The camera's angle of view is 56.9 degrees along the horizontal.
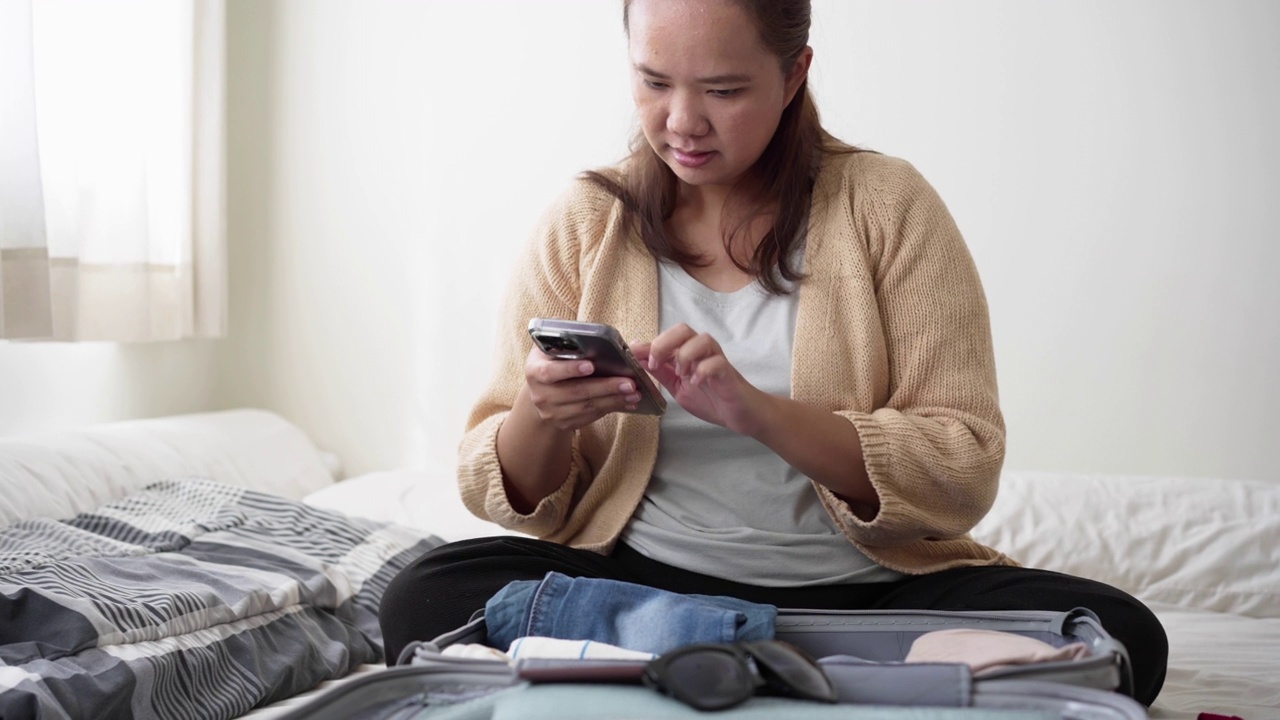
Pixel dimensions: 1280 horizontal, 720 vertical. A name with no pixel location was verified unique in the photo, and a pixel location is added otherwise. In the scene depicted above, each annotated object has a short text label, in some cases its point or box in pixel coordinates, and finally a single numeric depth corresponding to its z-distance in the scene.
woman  1.04
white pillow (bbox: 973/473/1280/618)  1.68
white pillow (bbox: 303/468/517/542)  1.94
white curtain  1.74
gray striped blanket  1.08
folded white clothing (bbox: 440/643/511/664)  0.77
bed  1.26
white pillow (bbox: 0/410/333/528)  1.59
